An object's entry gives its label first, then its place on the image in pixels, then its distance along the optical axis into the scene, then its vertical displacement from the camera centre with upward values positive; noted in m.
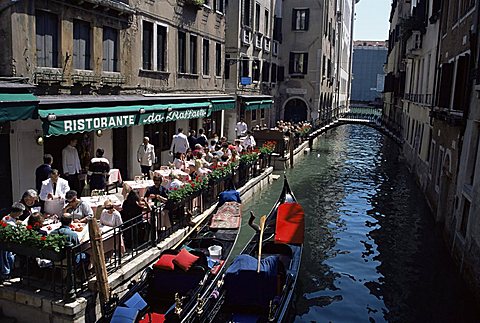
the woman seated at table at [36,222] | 6.79 -2.00
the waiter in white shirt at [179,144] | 13.80 -1.64
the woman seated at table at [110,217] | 7.62 -2.11
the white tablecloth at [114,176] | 11.25 -2.17
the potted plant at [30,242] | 6.18 -2.12
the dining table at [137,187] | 9.81 -2.10
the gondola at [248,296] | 6.65 -3.01
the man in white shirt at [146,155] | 12.07 -1.75
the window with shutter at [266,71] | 30.03 +1.27
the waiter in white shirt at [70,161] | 9.92 -1.61
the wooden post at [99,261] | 6.28 -2.38
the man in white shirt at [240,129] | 22.19 -1.82
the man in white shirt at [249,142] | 18.67 -2.04
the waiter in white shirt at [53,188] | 8.09 -1.79
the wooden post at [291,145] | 21.94 -2.50
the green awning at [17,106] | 7.76 -0.40
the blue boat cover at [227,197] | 11.25 -2.56
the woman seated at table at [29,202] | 7.56 -1.92
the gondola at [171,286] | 6.08 -2.87
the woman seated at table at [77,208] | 7.39 -1.97
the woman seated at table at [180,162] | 11.92 -1.89
